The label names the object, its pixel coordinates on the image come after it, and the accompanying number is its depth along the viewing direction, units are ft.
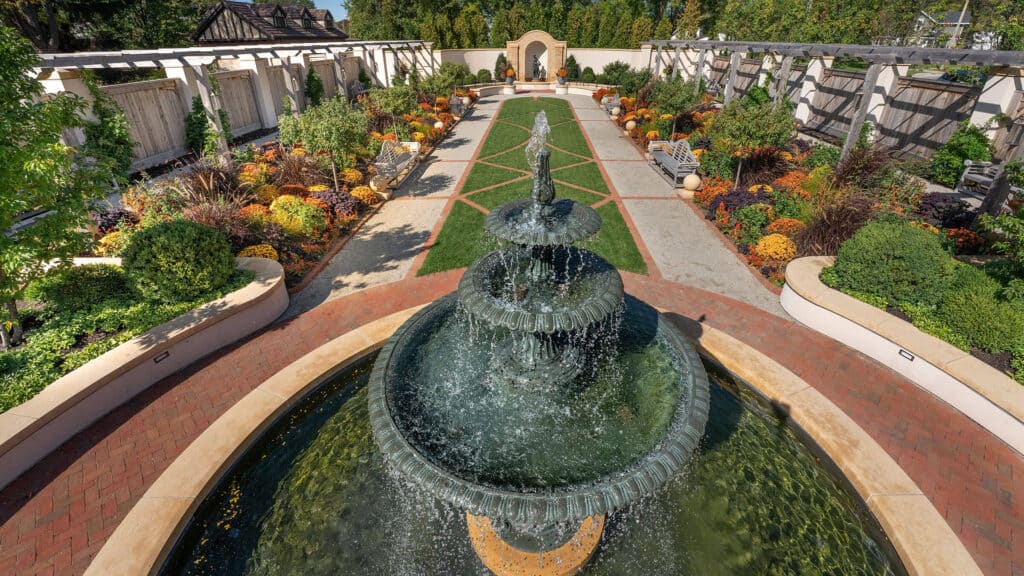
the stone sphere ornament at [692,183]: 48.29
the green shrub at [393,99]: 64.41
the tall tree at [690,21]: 138.62
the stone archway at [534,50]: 135.95
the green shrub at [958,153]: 42.50
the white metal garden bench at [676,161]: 50.98
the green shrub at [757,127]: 42.19
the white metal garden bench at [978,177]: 40.47
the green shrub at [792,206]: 36.88
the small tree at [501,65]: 138.00
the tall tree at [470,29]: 138.00
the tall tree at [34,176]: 17.61
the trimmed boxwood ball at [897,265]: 24.67
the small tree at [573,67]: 136.15
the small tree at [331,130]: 42.98
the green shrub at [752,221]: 36.22
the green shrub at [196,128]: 54.75
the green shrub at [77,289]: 24.85
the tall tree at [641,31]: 136.98
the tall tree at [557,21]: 142.72
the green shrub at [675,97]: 62.34
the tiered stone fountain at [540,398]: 13.05
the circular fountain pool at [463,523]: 15.71
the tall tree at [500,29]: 144.56
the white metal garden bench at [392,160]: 49.65
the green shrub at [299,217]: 36.58
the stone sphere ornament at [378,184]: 47.88
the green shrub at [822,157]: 50.25
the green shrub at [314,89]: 81.56
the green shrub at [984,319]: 21.45
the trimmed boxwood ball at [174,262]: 24.93
